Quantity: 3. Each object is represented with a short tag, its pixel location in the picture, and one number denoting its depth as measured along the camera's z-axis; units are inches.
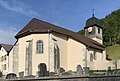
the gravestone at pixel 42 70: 586.1
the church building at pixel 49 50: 847.1
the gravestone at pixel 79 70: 520.6
